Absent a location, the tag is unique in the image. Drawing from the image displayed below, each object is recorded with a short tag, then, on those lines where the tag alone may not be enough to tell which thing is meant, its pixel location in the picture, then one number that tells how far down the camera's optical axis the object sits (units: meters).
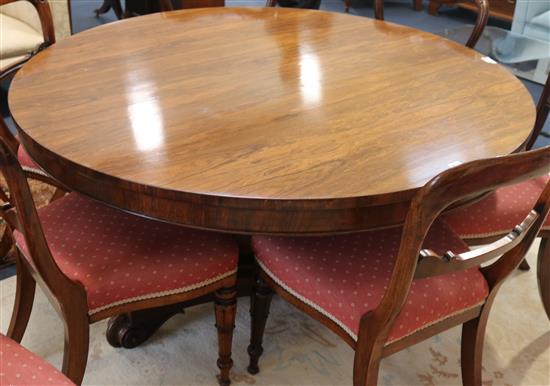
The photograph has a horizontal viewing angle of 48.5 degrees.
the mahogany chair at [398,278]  0.94
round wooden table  1.00
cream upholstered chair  2.50
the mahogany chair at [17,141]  1.50
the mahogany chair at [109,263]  1.10
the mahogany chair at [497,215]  1.41
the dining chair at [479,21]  1.81
